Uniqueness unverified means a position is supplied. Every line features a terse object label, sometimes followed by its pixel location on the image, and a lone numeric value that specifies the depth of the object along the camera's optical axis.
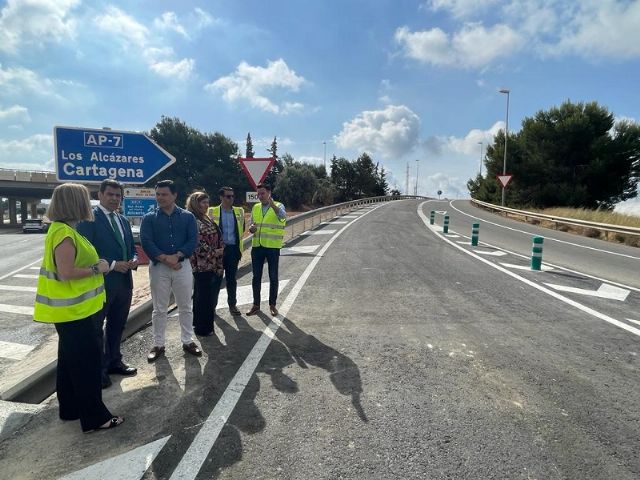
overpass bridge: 44.38
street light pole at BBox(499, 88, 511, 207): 33.94
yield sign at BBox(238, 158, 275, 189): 8.59
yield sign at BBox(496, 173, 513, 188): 28.66
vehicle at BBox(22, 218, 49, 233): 40.50
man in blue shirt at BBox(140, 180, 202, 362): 4.58
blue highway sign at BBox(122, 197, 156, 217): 7.72
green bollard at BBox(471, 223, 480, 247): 13.69
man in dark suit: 3.97
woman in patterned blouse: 5.31
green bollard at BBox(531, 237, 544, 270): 9.49
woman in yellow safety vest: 3.07
